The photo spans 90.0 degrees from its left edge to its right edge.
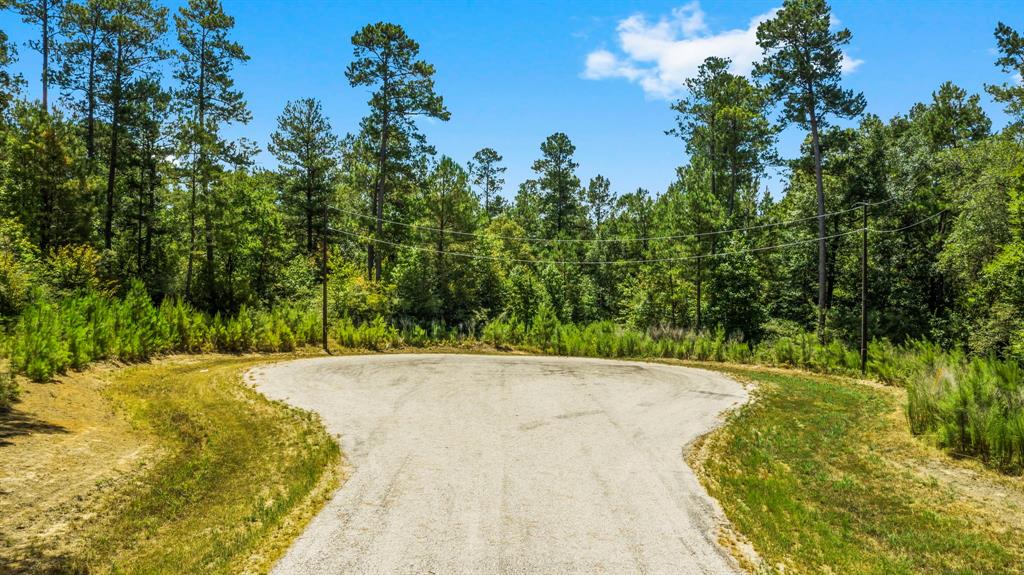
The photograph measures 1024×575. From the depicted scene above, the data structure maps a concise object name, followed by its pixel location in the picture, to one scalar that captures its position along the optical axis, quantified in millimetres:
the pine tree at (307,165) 37031
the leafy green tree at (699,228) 33594
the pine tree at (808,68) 29016
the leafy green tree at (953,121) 37062
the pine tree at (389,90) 32625
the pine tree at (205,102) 30531
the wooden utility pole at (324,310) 26625
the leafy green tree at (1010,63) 19500
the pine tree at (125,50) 27797
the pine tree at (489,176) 65569
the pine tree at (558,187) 54469
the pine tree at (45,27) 28094
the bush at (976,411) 10508
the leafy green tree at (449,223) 33156
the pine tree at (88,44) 27438
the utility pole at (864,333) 23422
